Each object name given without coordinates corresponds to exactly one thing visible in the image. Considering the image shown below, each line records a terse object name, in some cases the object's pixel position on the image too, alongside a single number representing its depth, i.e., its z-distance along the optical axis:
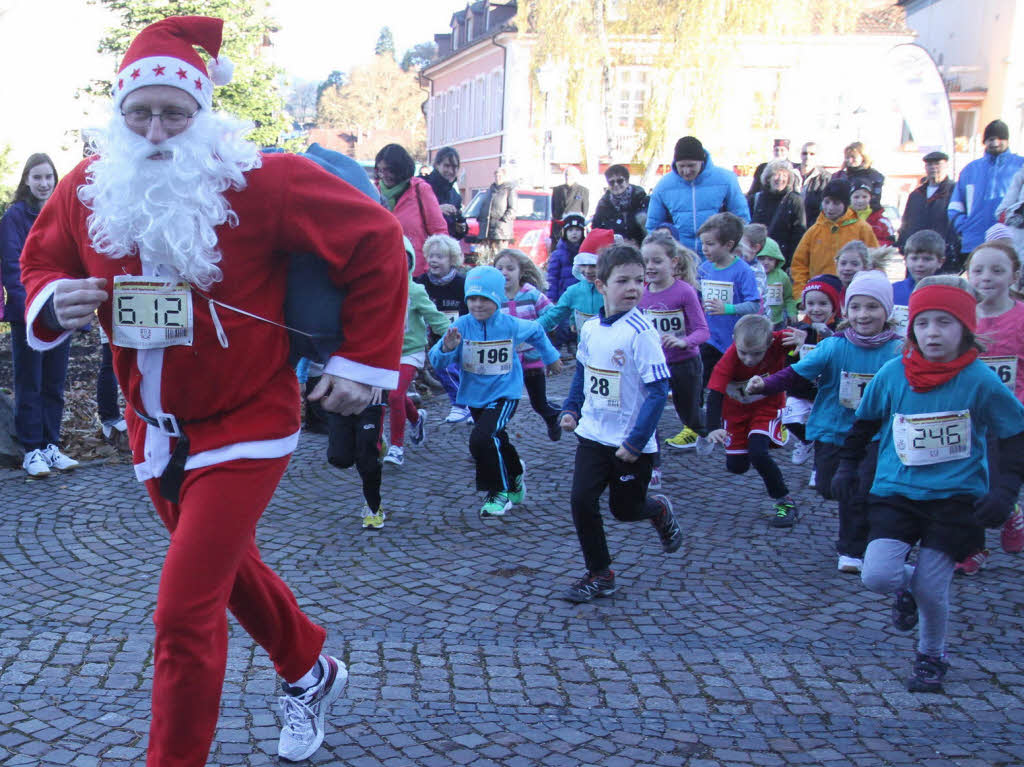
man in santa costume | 2.77
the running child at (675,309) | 7.02
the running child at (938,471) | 4.01
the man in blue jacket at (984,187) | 9.73
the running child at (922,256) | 6.84
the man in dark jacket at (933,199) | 11.30
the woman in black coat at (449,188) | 10.46
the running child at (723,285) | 7.62
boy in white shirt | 4.88
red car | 18.92
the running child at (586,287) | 7.91
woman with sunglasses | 9.89
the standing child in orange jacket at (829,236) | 9.12
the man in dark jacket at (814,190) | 11.41
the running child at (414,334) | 6.96
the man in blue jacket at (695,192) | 8.68
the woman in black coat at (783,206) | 10.48
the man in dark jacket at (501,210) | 13.80
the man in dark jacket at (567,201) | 12.44
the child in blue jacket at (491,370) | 6.36
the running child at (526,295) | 7.68
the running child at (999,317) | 5.24
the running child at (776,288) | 8.97
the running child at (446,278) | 8.06
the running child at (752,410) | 6.21
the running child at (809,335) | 6.02
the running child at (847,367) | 5.30
